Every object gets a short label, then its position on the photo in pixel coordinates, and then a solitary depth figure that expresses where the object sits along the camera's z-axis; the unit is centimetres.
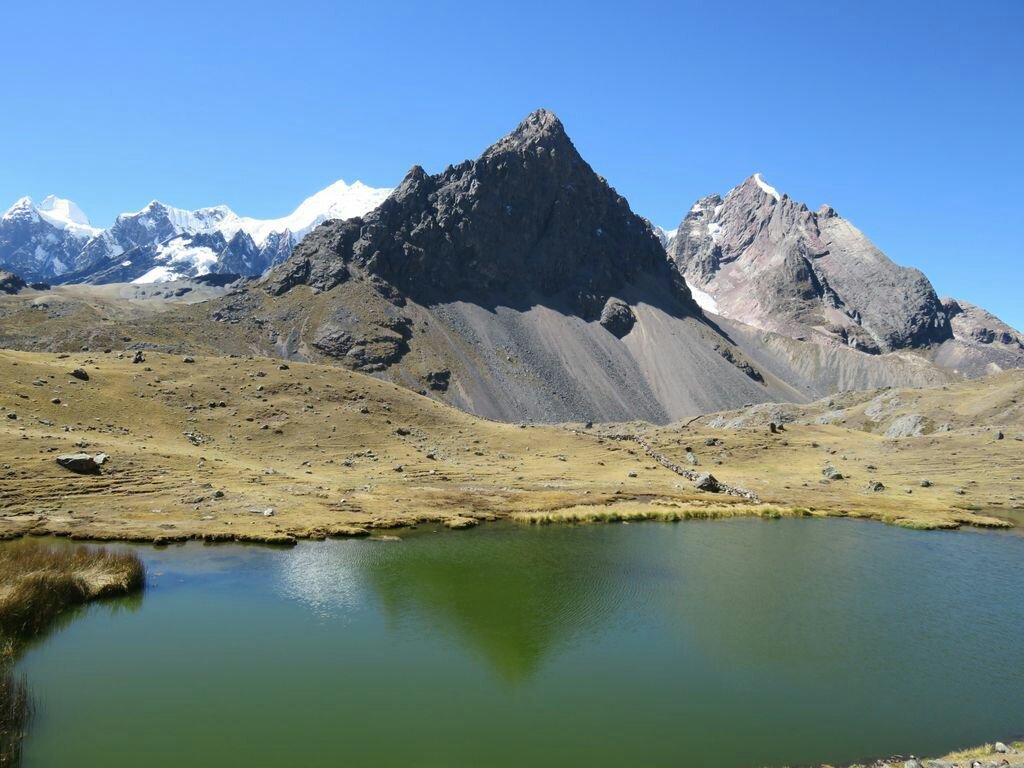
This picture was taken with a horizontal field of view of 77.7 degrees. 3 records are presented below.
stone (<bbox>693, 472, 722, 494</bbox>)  9131
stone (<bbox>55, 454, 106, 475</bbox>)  6347
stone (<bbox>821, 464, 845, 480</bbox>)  10406
